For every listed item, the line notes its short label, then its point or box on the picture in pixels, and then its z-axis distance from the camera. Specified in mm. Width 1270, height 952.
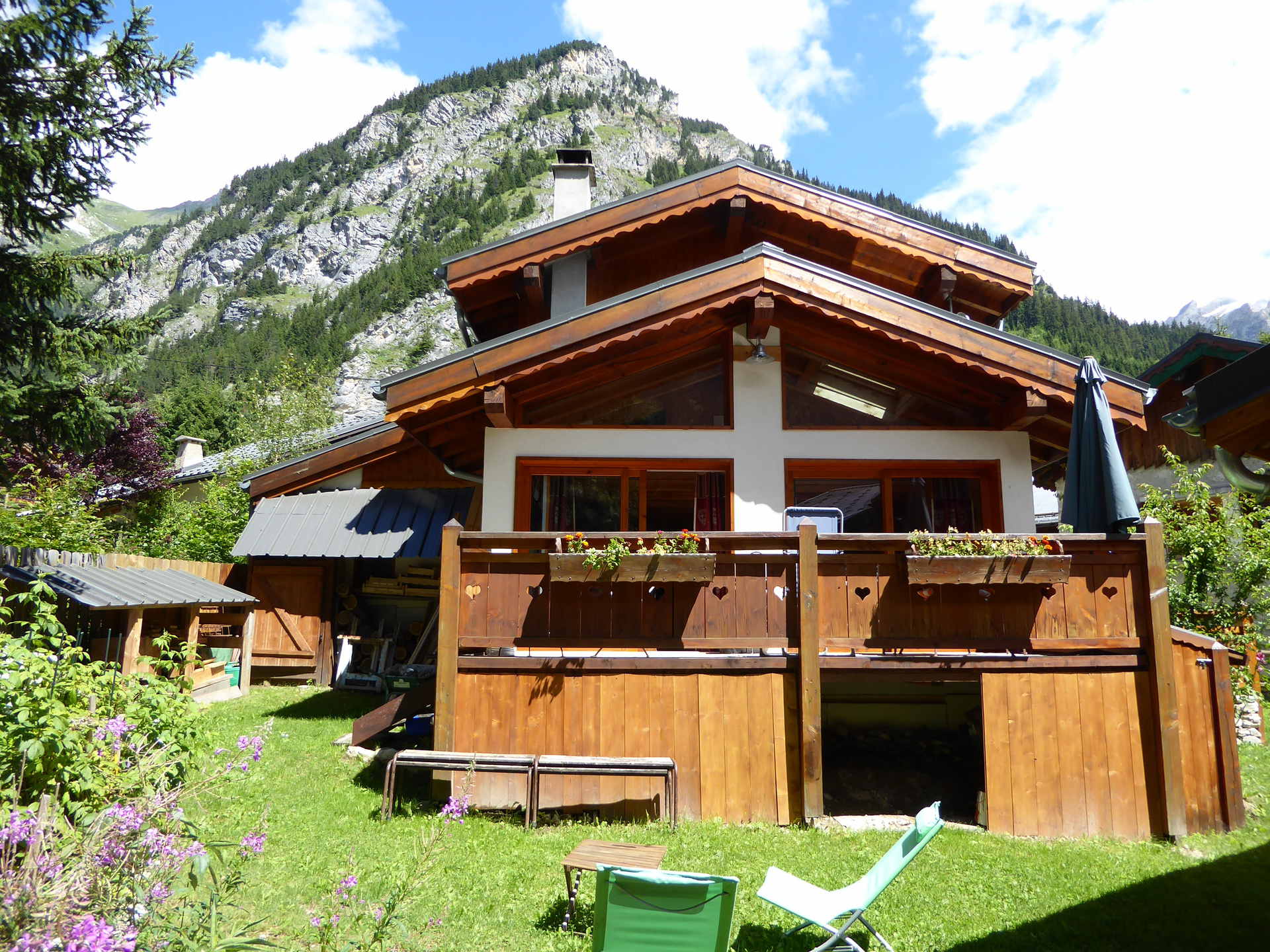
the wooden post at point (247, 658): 13914
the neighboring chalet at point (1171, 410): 16781
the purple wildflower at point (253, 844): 3297
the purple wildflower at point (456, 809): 4074
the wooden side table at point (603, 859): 5082
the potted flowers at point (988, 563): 7262
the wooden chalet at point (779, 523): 7328
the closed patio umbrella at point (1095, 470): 7434
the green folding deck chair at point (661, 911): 4230
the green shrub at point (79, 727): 4176
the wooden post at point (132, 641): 10805
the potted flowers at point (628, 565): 7352
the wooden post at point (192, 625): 12859
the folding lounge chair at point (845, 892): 4770
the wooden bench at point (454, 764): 7102
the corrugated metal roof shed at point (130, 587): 9742
